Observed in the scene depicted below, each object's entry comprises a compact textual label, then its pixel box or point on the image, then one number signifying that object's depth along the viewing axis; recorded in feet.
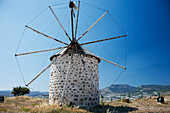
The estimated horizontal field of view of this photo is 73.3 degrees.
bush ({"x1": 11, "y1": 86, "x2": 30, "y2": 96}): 66.03
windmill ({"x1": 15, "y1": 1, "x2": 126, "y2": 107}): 26.63
